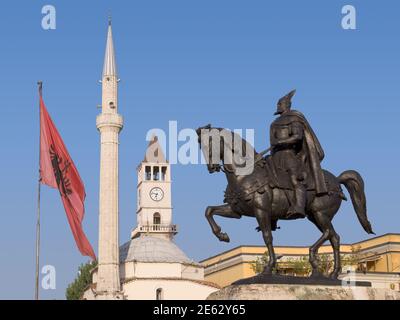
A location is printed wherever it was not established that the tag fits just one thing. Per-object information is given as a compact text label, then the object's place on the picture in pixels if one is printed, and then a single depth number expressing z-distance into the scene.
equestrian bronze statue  14.26
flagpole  21.20
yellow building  69.06
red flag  26.08
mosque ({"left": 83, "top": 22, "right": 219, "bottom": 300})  68.94
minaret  68.75
